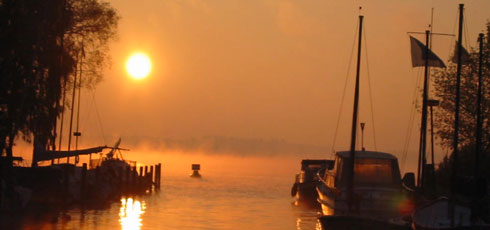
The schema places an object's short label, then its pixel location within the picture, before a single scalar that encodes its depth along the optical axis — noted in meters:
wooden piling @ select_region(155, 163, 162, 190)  83.66
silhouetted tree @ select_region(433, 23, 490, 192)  54.84
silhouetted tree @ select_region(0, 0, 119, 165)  32.38
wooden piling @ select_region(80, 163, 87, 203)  52.42
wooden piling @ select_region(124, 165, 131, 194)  67.38
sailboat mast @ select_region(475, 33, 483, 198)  35.31
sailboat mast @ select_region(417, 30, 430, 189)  47.51
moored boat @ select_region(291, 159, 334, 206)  60.69
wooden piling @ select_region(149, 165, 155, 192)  76.81
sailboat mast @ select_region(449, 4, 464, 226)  35.62
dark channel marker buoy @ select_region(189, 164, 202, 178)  154.25
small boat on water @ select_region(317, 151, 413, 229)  32.56
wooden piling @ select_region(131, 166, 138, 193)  69.50
